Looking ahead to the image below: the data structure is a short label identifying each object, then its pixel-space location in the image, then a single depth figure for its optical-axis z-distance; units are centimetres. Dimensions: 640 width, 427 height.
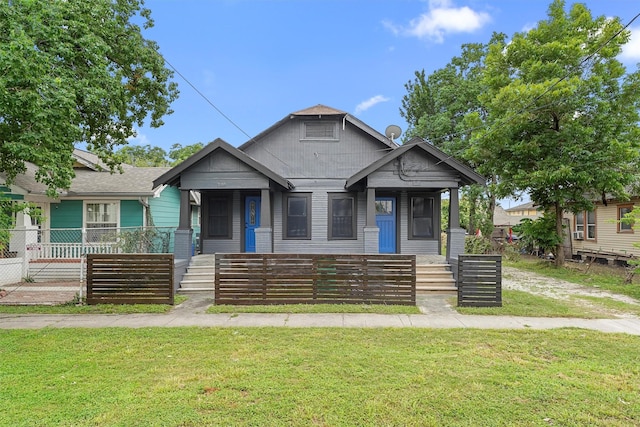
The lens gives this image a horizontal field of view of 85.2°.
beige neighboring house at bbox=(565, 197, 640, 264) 1541
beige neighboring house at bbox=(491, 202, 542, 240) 3844
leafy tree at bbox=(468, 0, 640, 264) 1216
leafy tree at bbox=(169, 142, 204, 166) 3256
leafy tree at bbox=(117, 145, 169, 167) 4228
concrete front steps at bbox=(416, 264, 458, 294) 917
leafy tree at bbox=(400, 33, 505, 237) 2275
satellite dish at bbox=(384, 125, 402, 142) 1370
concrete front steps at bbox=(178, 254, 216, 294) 926
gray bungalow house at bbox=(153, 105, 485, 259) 1223
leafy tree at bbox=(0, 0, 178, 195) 644
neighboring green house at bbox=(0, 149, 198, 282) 1123
